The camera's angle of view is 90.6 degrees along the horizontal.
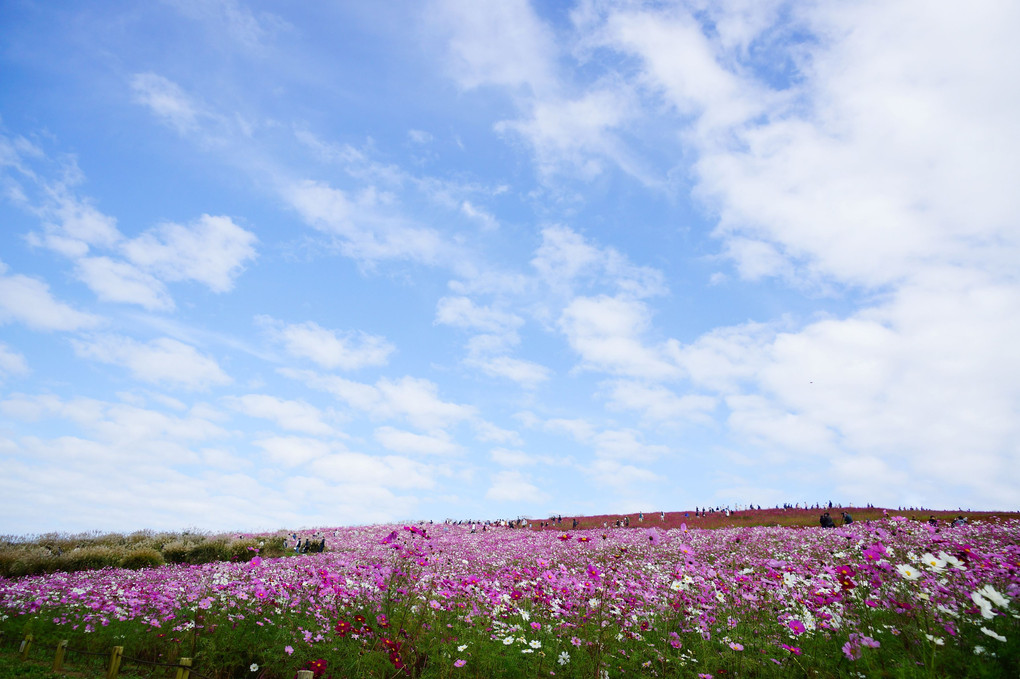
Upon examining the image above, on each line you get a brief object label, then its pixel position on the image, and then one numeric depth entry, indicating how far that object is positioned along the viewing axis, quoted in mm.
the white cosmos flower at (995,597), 4047
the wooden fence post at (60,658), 8072
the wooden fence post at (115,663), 7016
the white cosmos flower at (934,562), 5280
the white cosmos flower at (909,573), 4751
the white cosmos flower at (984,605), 3939
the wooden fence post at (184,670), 5621
